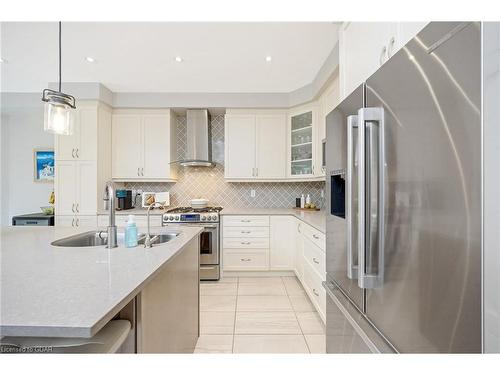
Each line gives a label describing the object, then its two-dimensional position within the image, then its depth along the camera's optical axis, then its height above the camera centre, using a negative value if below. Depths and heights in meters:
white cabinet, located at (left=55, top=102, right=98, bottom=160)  3.36 +0.68
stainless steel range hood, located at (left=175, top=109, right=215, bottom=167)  3.79 +0.82
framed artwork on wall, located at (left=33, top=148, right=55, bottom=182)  4.19 +0.41
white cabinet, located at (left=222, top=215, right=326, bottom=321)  3.40 -0.75
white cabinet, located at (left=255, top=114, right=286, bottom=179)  3.71 +0.64
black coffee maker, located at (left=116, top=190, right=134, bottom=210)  3.69 -0.15
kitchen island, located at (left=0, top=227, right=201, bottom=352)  0.64 -0.34
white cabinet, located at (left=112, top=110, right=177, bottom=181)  3.69 +0.66
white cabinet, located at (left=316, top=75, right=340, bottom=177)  2.69 +0.99
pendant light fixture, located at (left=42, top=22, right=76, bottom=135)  1.55 +0.51
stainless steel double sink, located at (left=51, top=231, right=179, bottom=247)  1.75 -0.37
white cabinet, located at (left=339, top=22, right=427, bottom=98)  0.95 +0.67
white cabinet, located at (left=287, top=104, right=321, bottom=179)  3.36 +0.66
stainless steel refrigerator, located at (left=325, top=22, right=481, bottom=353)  0.54 -0.03
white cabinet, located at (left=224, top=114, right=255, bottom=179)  3.71 +0.67
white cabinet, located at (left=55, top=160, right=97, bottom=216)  3.35 +0.01
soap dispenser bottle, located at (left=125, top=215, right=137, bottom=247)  1.41 -0.26
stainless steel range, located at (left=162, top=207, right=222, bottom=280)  3.31 -0.61
